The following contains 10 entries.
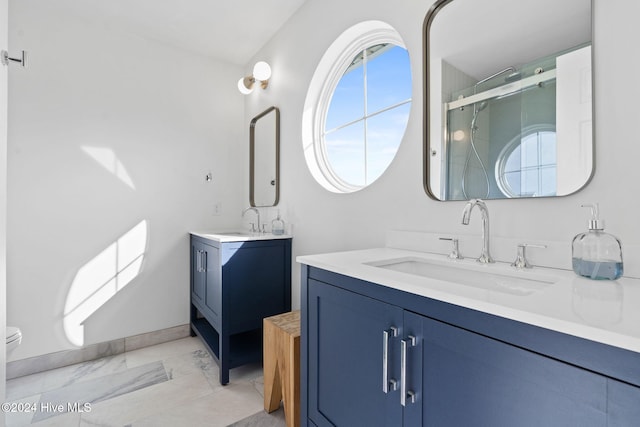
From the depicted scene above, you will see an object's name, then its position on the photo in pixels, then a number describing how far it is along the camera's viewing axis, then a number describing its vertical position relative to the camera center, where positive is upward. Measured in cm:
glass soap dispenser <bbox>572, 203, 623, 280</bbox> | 79 -11
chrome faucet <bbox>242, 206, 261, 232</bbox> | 267 +1
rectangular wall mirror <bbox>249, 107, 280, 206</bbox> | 247 +49
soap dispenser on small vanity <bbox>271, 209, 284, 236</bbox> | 233 -11
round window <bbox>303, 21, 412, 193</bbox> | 179 +71
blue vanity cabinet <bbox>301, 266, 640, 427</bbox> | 52 -36
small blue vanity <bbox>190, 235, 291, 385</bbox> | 195 -55
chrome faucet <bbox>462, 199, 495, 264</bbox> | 107 -6
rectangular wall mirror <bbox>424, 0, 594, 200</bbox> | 96 +42
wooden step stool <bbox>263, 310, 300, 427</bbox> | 144 -78
